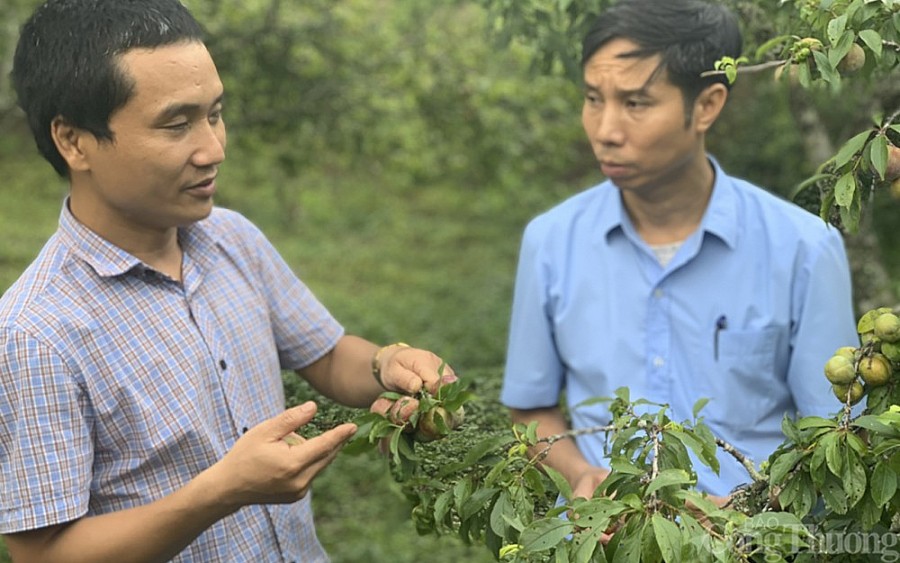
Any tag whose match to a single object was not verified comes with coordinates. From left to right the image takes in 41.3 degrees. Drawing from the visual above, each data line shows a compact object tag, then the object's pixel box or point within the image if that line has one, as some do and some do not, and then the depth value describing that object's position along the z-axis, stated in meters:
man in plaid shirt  2.08
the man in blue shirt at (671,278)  2.88
